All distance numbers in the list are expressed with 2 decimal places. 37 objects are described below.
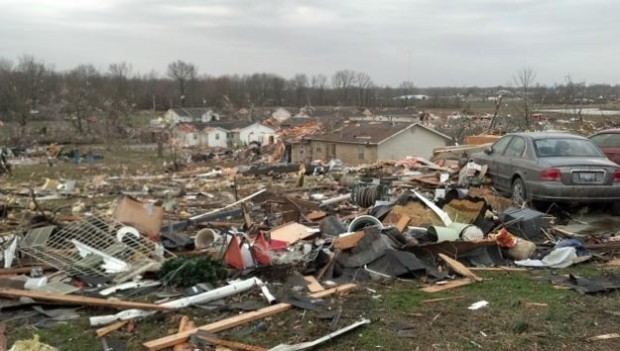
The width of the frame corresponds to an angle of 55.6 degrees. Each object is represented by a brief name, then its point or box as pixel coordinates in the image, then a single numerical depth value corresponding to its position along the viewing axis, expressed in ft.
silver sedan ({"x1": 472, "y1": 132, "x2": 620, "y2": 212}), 35.04
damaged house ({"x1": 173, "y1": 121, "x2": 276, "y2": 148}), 282.15
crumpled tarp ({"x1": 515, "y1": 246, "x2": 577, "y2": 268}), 25.68
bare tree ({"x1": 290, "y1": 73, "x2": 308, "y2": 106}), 469.28
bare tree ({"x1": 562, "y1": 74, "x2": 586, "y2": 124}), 140.84
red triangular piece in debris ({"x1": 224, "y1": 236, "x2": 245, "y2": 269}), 23.84
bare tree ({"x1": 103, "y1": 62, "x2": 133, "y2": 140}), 279.16
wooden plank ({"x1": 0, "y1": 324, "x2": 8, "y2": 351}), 16.08
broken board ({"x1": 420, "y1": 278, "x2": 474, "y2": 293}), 21.65
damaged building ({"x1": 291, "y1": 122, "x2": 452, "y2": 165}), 158.51
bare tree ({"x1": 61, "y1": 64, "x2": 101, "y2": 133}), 279.69
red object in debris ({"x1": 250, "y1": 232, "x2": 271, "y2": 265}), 24.35
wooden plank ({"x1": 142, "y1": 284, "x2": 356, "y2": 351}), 15.92
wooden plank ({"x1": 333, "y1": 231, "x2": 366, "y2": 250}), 24.81
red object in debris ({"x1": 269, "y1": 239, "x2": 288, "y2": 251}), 26.64
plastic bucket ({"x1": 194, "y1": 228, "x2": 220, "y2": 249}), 28.89
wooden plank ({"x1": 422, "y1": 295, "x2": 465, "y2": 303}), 20.18
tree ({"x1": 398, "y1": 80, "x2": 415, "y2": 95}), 424.05
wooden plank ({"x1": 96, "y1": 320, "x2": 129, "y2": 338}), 17.08
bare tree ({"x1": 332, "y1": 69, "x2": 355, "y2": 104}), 453.29
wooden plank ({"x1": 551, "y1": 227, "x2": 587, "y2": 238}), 30.86
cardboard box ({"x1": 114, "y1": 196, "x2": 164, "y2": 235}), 30.53
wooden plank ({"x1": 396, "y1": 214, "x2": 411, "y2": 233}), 30.40
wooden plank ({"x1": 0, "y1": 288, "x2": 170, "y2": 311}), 18.84
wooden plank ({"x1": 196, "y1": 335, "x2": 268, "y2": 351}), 15.79
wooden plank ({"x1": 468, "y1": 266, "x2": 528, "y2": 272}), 24.71
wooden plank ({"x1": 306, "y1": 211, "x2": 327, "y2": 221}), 37.06
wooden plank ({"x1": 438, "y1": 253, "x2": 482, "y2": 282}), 23.21
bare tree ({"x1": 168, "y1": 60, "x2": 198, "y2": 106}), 476.54
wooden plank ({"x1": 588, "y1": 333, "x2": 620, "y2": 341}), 16.50
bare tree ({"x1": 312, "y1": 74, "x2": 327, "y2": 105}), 465.47
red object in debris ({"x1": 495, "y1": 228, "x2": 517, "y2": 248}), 27.12
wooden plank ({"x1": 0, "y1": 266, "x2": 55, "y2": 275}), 24.14
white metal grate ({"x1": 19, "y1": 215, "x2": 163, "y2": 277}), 24.21
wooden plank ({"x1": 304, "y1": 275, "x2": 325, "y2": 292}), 21.26
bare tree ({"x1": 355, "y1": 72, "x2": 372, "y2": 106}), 422.08
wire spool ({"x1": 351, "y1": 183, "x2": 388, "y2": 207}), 43.21
